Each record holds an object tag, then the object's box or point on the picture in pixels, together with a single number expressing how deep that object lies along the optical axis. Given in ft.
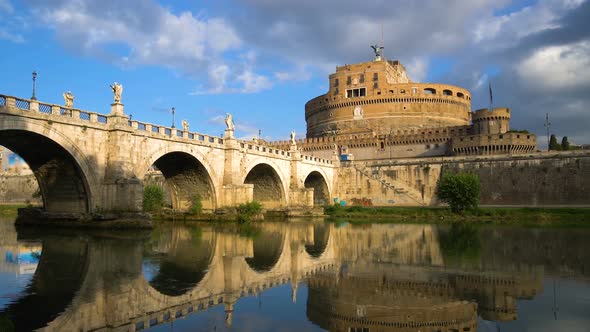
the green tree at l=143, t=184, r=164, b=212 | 123.85
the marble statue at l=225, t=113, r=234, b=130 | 126.52
